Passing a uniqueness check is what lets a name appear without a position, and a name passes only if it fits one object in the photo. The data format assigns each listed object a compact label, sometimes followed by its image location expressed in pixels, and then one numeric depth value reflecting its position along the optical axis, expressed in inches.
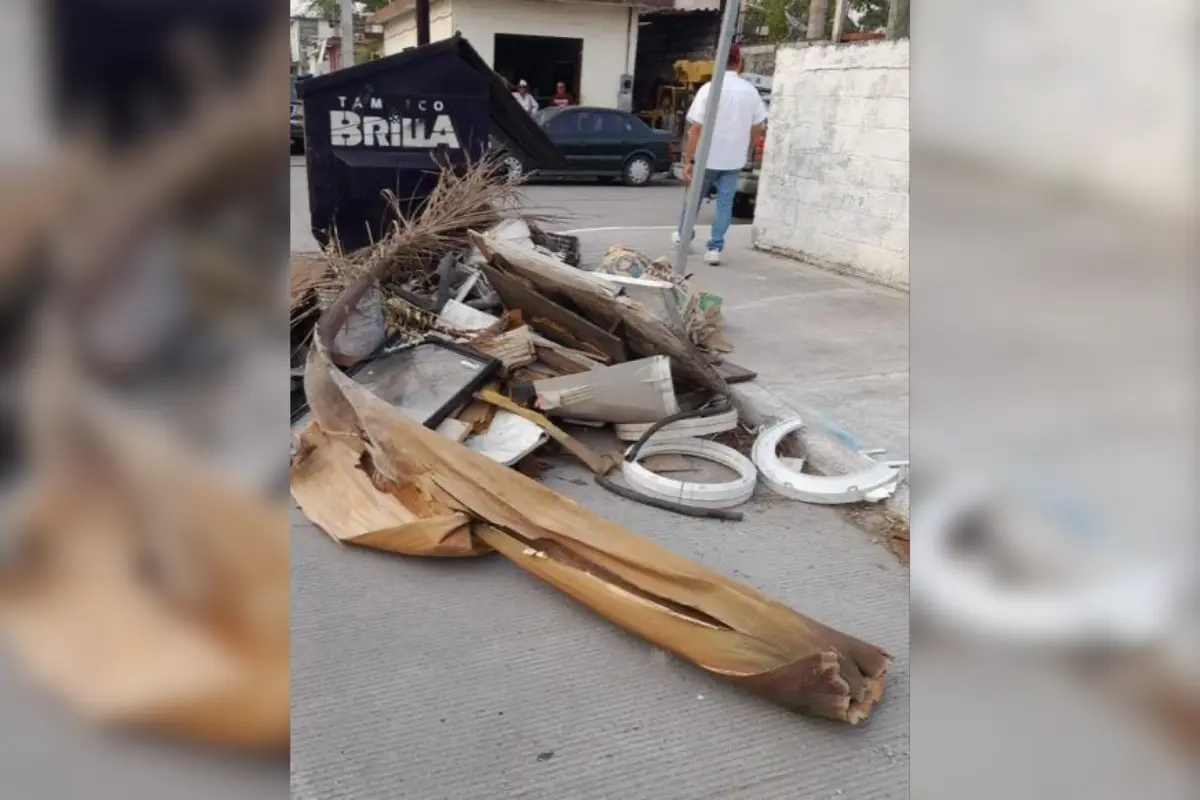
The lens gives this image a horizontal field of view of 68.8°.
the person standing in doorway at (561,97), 896.9
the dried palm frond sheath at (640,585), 99.0
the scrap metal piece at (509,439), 158.2
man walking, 323.3
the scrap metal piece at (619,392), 172.9
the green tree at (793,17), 988.6
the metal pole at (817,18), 792.3
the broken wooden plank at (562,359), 186.4
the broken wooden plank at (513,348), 186.2
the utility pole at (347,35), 684.2
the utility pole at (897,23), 280.0
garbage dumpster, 261.0
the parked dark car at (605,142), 693.3
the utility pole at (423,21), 384.4
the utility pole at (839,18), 506.6
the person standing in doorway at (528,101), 723.4
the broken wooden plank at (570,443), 164.2
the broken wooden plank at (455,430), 160.4
